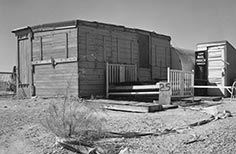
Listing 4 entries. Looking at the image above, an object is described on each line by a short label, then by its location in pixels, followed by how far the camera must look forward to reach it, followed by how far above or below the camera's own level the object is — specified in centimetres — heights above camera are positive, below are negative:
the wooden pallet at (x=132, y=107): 771 -92
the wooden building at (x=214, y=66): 1395 +69
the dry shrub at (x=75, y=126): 441 -86
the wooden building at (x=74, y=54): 1106 +113
